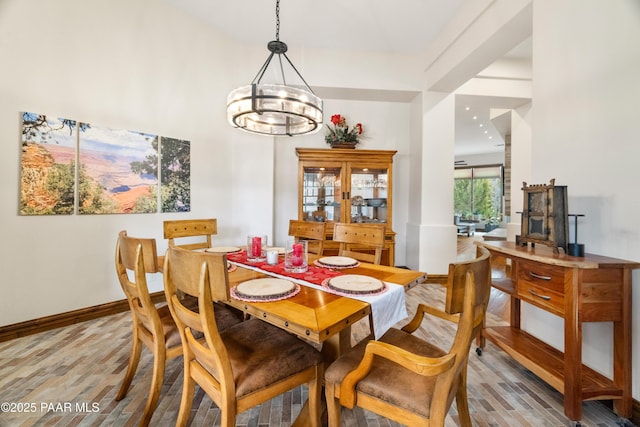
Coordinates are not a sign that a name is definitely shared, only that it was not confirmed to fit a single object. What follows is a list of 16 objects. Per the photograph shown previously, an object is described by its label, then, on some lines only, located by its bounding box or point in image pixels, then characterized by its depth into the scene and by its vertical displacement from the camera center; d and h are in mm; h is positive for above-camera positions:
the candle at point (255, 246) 1990 -258
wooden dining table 1000 -410
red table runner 1546 -374
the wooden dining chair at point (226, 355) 990 -636
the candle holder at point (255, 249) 1988 -282
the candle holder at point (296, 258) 1706 -302
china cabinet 3760 +330
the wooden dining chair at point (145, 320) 1319 -602
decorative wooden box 1612 -33
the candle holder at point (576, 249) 1541 -220
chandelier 1636 +691
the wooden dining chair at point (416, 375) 892 -659
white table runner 1217 -449
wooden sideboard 1389 -528
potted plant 3879 +1111
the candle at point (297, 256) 1727 -289
